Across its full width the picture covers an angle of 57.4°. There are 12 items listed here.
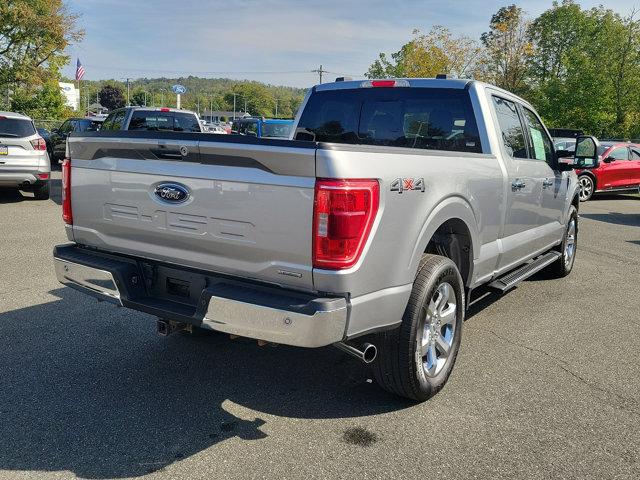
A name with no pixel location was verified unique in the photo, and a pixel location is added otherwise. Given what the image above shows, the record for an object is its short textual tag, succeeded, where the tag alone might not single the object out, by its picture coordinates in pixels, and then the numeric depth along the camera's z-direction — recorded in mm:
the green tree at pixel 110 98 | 134000
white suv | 10750
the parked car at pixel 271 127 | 19769
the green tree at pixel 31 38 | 27578
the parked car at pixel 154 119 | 13516
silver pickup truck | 2785
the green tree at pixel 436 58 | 37969
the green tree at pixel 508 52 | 37812
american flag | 39250
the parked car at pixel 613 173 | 15906
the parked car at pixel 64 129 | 19562
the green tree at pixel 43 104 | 42719
